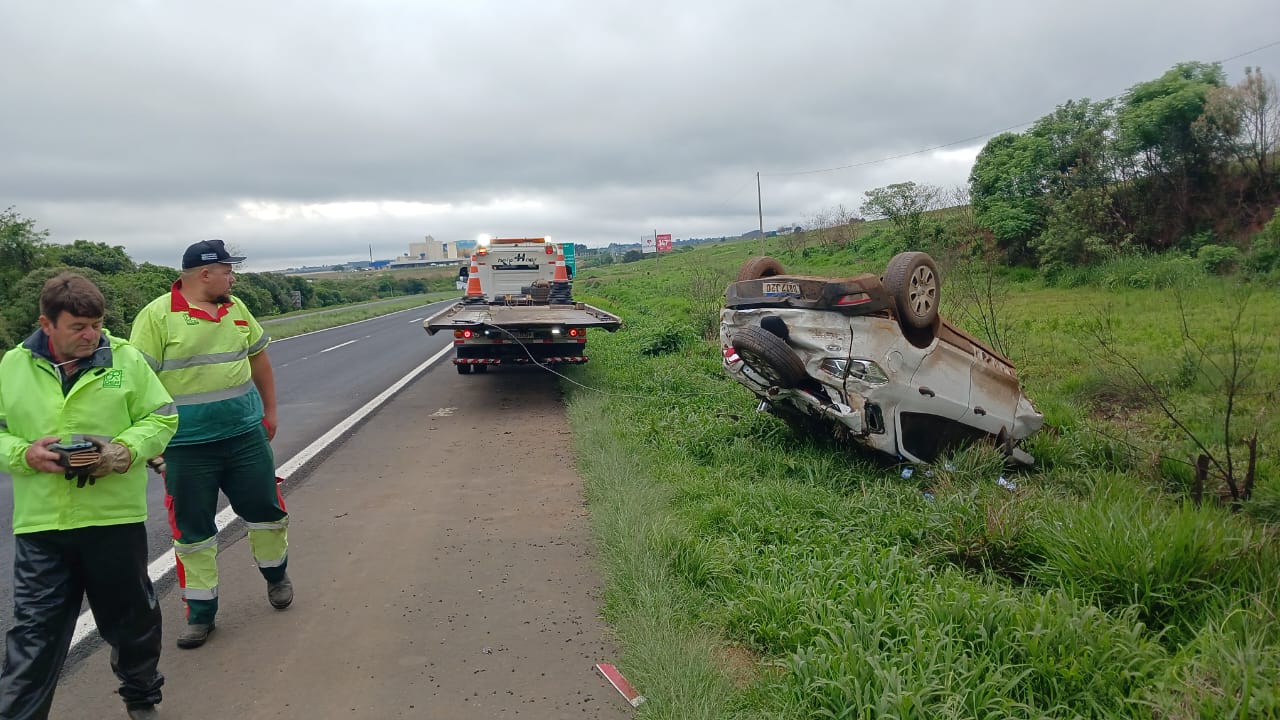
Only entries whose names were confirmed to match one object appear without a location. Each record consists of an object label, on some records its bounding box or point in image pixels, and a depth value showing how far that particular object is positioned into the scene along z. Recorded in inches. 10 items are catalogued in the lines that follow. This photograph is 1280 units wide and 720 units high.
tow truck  373.7
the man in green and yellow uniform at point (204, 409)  145.9
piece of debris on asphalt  120.5
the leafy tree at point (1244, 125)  662.5
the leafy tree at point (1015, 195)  826.8
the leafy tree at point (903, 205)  872.3
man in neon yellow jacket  111.0
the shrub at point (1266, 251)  552.7
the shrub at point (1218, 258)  586.4
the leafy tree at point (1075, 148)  779.4
